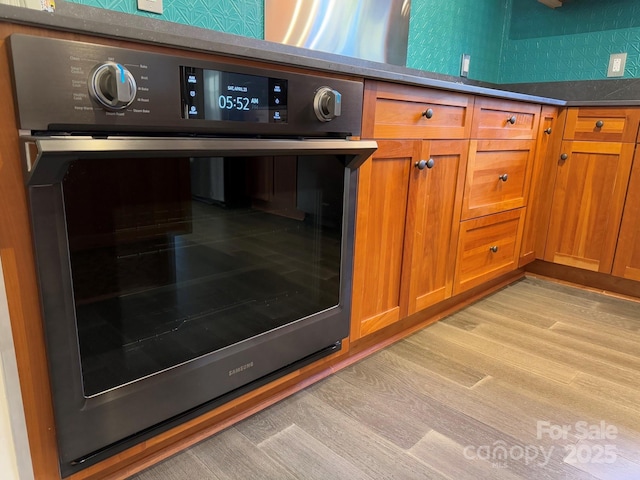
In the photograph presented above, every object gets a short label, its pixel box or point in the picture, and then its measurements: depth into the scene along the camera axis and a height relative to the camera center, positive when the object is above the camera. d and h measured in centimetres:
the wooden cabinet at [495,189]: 186 -25
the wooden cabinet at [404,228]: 144 -34
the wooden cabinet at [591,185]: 220 -24
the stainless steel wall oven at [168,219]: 76 -20
